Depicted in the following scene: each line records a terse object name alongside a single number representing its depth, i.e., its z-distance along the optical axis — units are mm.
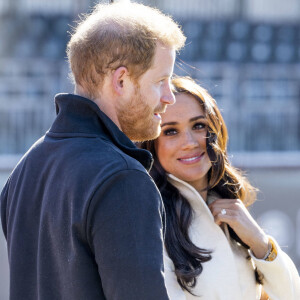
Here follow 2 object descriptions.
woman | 6742
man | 6146
